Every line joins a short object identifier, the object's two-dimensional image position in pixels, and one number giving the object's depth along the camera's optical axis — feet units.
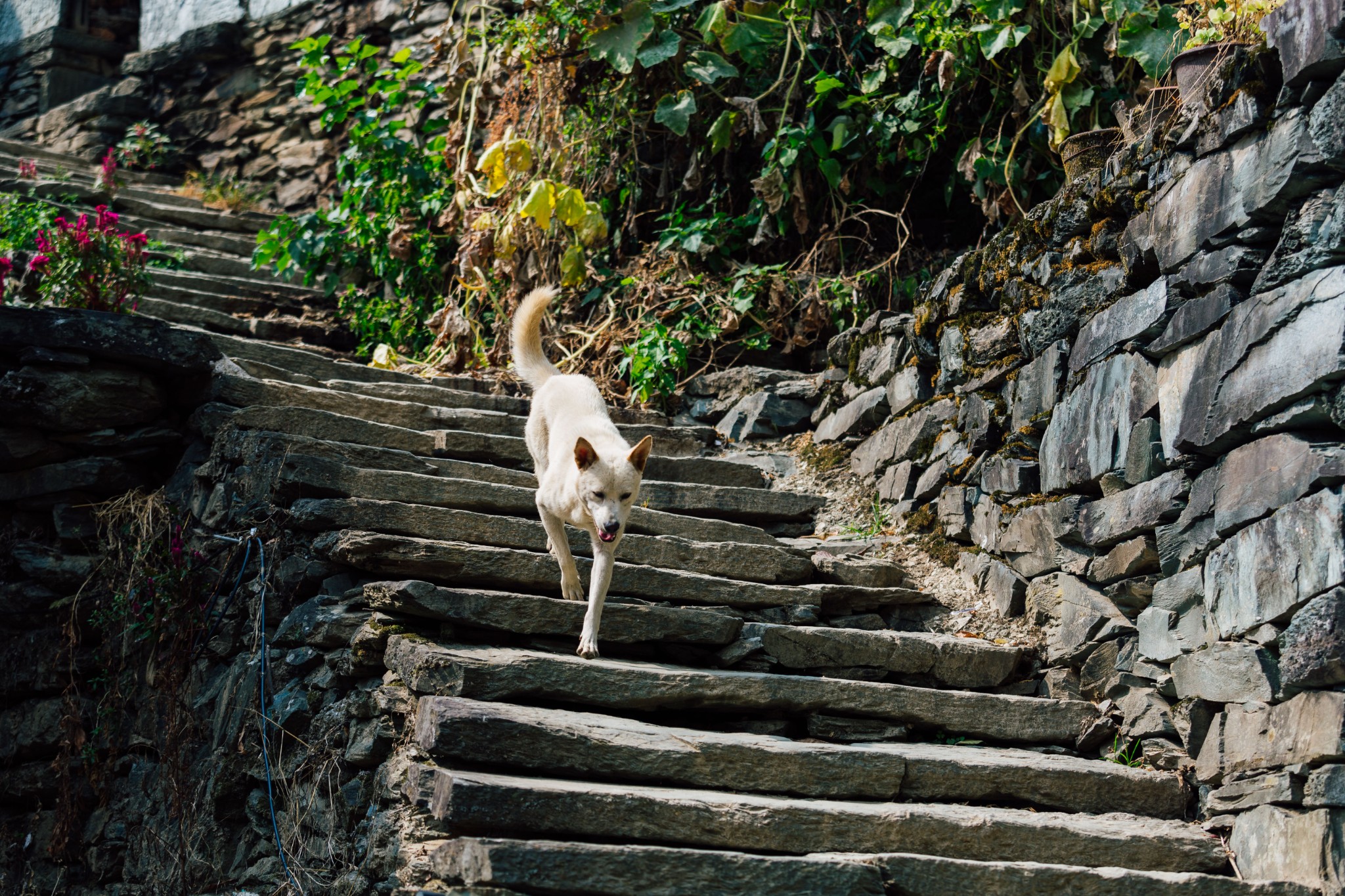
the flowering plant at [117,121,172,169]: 39.27
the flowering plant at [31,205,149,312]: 22.15
